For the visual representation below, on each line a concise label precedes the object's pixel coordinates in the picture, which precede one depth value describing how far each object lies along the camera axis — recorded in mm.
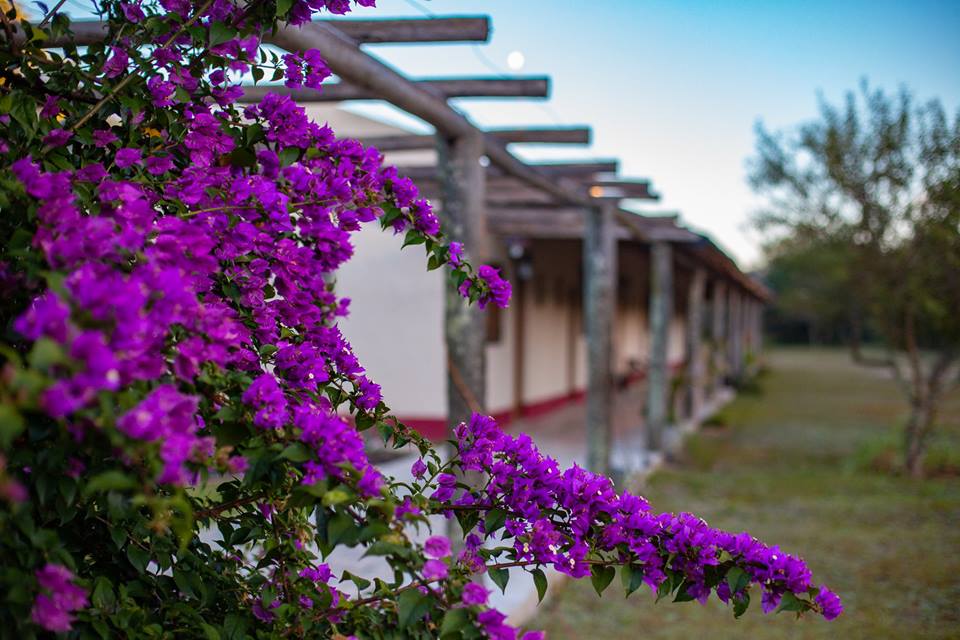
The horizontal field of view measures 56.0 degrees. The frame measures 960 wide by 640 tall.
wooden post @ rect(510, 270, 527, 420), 12523
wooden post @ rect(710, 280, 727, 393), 16016
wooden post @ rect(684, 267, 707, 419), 12172
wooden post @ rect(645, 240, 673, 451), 10367
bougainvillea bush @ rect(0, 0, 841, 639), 1016
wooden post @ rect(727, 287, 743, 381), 20750
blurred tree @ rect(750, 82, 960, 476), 9336
